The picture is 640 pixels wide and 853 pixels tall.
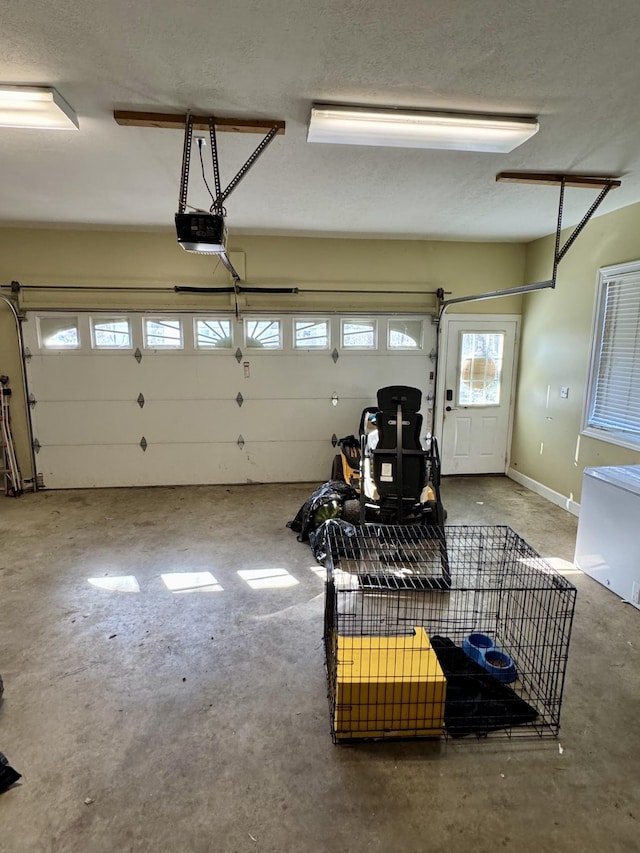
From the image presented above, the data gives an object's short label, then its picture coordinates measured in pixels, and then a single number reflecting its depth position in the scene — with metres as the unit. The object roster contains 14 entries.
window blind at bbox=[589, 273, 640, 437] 3.91
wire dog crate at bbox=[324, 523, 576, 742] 1.92
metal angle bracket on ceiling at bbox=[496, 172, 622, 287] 3.19
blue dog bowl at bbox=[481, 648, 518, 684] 2.19
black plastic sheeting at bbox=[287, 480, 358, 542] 4.02
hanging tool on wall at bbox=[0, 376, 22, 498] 4.98
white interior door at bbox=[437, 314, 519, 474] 5.59
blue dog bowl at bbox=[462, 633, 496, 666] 2.29
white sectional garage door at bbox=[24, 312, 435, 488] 5.16
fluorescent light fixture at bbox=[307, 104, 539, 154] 2.31
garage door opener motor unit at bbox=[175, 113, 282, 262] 2.46
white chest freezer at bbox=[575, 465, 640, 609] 2.97
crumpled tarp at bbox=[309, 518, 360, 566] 3.61
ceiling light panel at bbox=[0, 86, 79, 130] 2.11
